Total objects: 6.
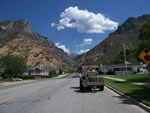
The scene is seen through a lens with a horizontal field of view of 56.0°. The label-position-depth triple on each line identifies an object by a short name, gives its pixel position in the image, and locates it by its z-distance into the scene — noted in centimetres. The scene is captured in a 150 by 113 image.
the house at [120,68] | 4567
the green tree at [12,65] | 4685
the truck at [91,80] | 1173
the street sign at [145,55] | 848
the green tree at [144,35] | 1694
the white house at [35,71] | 6645
